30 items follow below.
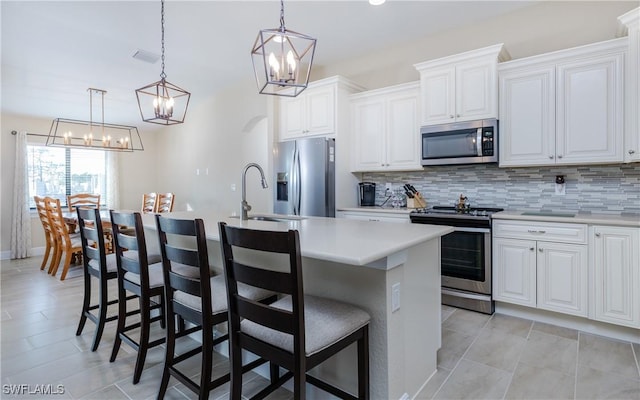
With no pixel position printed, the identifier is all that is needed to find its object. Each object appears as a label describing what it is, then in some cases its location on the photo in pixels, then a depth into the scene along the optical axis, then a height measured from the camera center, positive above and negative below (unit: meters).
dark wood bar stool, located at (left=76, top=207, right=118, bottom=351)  2.30 -0.50
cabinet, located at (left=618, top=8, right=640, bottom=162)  2.45 +0.82
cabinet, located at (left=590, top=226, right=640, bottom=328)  2.33 -0.55
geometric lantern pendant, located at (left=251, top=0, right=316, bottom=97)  1.81 +0.77
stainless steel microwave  3.12 +0.54
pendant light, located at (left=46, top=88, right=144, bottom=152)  4.88 +1.26
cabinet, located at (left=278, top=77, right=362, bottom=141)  4.01 +1.13
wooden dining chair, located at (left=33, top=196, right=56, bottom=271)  4.73 -0.40
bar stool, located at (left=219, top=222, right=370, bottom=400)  1.19 -0.50
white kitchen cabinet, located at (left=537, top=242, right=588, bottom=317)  2.53 -0.62
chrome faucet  2.51 -0.06
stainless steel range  2.90 -0.54
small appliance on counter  4.26 +0.06
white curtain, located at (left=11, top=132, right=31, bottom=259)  5.40 -0.13
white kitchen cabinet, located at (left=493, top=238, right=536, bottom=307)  2.75 -0.61
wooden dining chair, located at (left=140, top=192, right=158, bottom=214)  6.08 -0.07
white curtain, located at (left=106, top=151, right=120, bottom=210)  6.60 +0.32
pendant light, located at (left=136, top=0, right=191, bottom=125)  2.67 +0.78
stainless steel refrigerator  3.93 +0.26
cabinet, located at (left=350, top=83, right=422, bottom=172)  3.72 +0.81
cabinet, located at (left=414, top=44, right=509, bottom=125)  3.09 +1.09
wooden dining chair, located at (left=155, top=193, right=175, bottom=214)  5.75 -0.08
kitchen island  1.45 -0.45
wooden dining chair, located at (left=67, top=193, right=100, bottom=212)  5.70 -0.03
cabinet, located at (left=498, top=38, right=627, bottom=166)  2.61 +0.77
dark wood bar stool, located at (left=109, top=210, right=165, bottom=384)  1.94 -0.51
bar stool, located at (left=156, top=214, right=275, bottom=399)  1.54 -0.51
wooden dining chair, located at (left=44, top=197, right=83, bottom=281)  4.25 -0.54
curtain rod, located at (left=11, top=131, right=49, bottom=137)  5.43 +1.08
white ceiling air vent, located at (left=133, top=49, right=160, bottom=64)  3.95 +1.72
